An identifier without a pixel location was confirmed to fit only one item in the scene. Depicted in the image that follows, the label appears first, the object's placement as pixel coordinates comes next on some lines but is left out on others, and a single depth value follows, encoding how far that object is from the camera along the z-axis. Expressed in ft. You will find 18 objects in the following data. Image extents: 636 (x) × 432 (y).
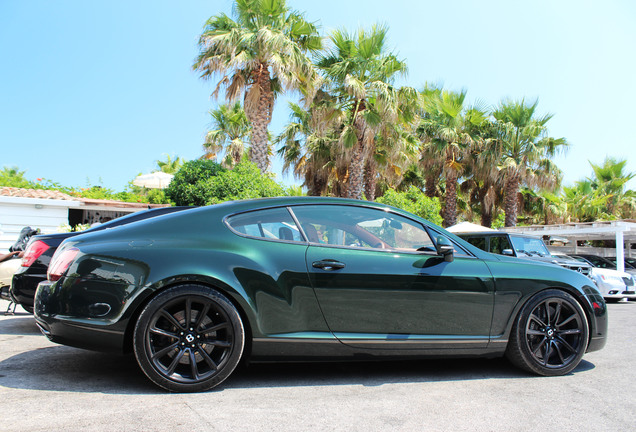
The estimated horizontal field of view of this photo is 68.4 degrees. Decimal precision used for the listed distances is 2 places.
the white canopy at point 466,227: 56.95
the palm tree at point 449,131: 72.54
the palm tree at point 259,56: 51.72
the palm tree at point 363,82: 56.18
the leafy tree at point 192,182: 49.01
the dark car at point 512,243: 31.12
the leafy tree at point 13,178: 89.71
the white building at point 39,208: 49.37
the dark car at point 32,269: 15.78
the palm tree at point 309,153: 69.51
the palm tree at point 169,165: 120.57
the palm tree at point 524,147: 74.69
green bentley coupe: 9.98
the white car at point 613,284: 42.34
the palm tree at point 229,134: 83.25
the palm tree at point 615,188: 95.30
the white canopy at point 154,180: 70.59
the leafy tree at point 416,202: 63.32
